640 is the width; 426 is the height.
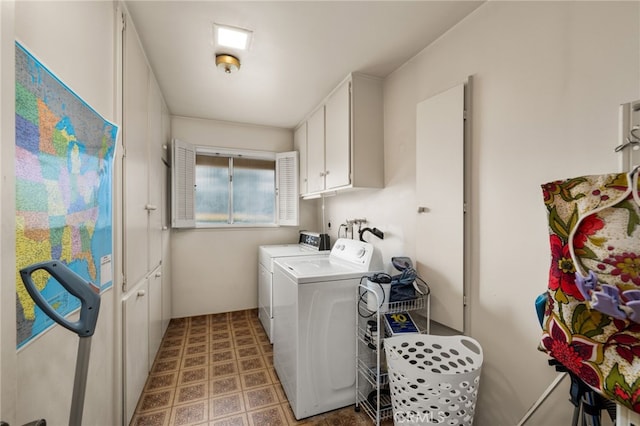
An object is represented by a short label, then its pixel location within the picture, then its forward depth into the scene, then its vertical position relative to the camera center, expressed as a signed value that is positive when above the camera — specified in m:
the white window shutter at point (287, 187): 3.38 +0.34
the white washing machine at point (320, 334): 1.62 -0.82
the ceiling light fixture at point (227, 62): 1.83 +1.11
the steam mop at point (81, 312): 0.53 -0.23
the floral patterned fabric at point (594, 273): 0.67 -0.18
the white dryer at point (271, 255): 2.60 -0.47
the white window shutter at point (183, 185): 2.80 +0.32
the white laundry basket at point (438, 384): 1.17 -0.86
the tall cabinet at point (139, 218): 1.44 -0.03
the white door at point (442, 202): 1.49 +0.06
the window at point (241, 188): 3.26 +0.34
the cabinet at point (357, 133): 2.09 +0.68
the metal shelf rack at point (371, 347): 1.62 -0.94
